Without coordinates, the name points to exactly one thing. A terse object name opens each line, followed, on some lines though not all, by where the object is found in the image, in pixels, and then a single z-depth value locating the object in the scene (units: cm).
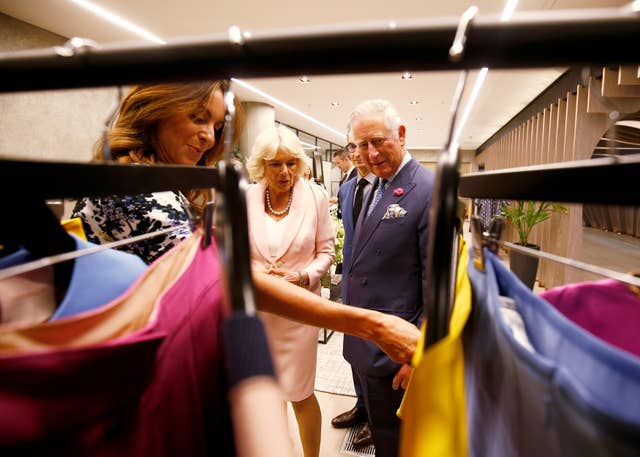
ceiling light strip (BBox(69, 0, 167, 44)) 323
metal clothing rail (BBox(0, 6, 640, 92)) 31
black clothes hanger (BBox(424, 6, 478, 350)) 30
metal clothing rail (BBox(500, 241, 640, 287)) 40
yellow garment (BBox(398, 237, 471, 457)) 31
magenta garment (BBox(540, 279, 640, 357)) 47
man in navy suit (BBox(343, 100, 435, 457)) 150
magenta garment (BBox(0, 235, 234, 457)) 26
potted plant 373
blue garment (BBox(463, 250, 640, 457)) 22
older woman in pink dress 168
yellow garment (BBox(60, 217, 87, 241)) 68
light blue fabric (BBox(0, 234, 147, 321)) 43
